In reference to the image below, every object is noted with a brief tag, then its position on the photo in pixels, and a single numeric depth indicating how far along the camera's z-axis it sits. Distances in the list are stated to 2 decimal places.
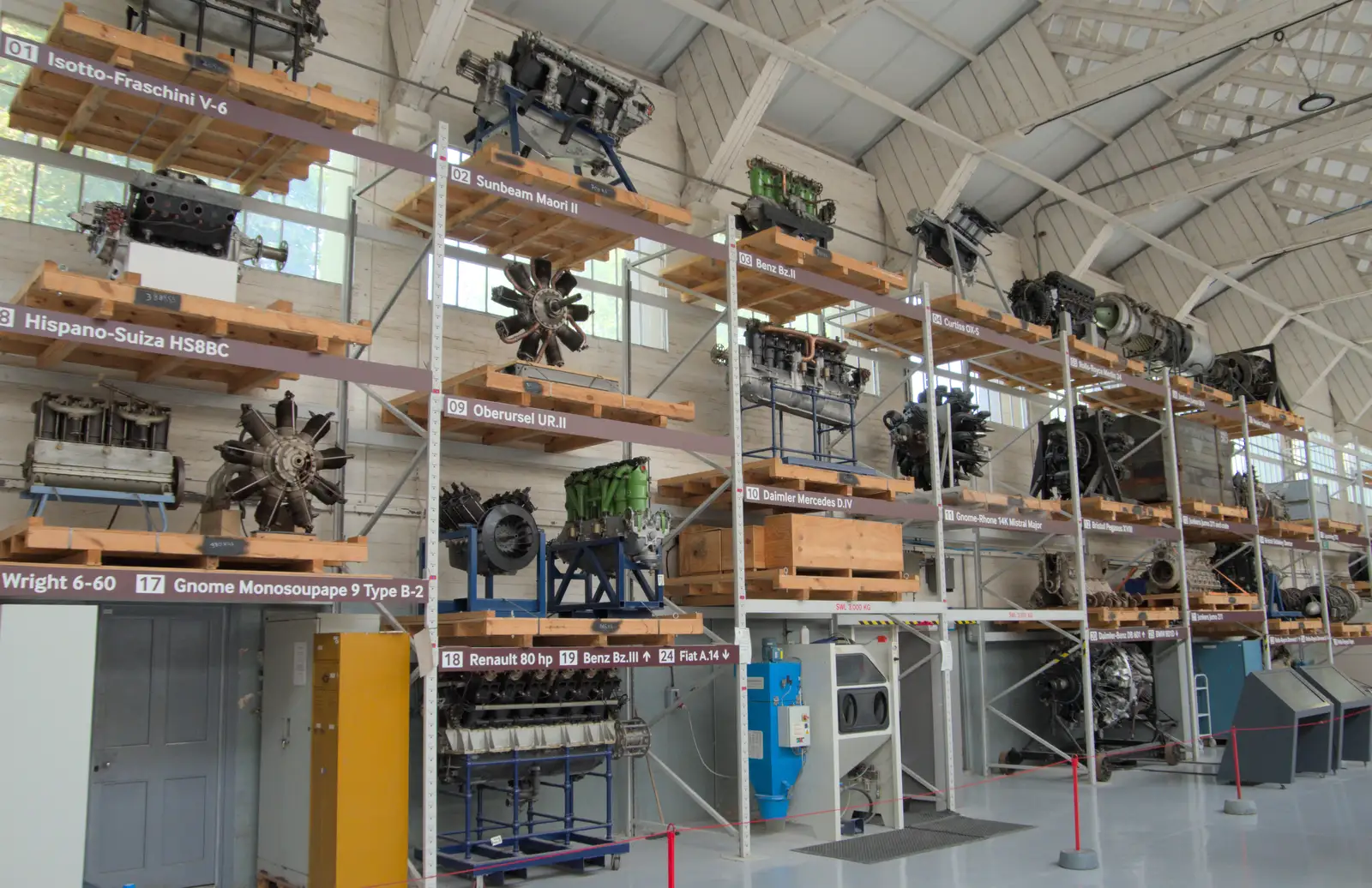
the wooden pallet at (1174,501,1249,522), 16.95
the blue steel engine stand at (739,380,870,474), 11.70
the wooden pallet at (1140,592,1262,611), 16.58
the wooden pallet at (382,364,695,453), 9.05
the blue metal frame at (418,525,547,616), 8.80
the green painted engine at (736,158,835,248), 11.92
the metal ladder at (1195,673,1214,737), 17.34
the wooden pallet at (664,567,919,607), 10.80
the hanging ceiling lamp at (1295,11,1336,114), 13.16
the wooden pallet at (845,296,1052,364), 13.74
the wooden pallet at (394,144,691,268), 9.37
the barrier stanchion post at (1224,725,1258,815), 11.59
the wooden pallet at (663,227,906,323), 11.68
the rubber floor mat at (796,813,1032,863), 9.84
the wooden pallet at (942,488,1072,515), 13.02
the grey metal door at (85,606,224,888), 7.99
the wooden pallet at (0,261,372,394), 6.98
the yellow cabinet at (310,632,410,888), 7.59
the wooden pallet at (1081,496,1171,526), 15.06
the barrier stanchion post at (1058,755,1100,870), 9.08
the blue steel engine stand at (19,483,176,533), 7.33
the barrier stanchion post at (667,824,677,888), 7.01
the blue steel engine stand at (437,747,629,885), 8.48
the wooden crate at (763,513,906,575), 10.88
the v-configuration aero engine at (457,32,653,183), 9.70
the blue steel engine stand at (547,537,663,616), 9.50
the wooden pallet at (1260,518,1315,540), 19.23
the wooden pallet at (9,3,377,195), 7.45
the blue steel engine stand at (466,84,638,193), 9.68
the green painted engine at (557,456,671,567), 9.49
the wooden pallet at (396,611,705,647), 8.31
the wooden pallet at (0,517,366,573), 6.58
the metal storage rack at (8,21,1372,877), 8.02
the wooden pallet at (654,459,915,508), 11.13
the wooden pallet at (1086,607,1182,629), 14.77
